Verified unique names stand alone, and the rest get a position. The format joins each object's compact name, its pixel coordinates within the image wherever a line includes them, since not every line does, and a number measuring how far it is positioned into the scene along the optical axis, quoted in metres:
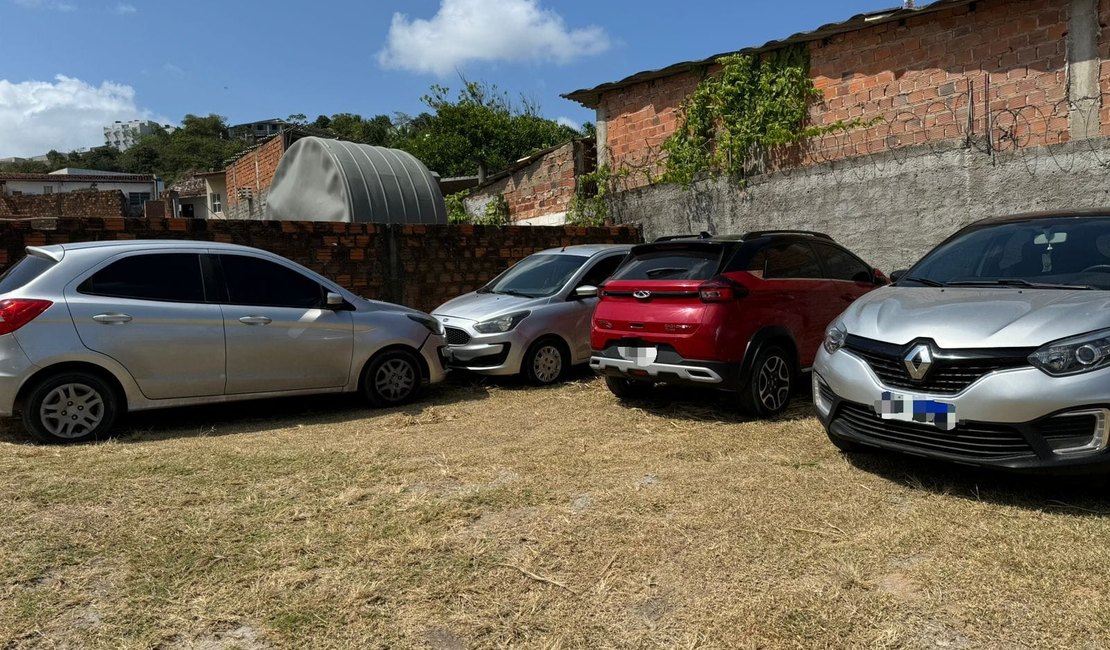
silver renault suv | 3.70
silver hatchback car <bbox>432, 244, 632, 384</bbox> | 7.89
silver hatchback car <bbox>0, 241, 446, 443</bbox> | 5.50
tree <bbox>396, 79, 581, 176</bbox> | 41.91
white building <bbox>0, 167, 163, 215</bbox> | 51.19
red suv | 5.97
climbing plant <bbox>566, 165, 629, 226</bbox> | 13.27
